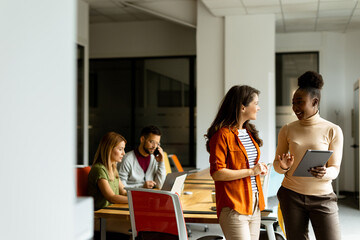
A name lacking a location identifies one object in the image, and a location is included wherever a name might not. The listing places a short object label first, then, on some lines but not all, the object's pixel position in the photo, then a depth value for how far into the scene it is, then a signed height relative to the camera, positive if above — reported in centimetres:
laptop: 331 -45
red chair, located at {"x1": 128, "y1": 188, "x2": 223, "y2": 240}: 261 -56
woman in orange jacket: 233 -23
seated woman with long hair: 340 -40
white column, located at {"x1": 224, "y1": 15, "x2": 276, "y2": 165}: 745 +108
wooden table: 295 -63
